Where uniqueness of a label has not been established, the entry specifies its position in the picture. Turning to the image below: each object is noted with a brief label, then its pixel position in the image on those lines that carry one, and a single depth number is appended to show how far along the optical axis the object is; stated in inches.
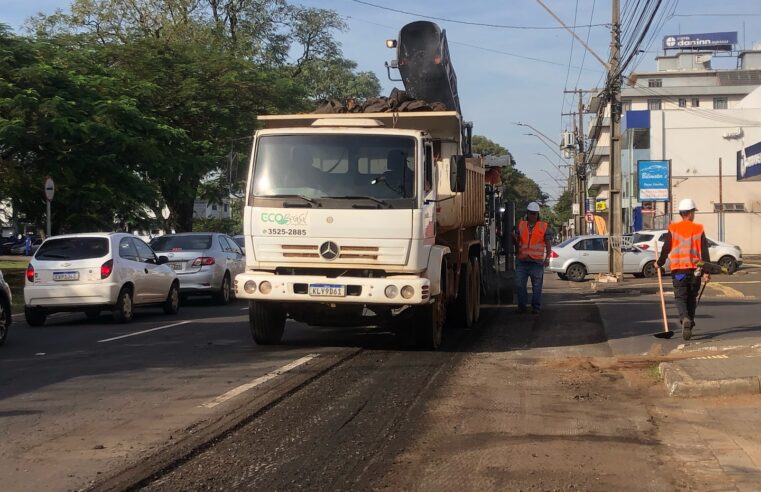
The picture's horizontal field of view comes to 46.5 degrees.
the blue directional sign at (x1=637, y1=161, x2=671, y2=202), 1633.9
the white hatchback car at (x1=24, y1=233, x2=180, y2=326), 589.6
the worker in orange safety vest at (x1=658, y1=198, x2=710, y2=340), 450.0
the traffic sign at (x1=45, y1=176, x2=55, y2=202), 810.6
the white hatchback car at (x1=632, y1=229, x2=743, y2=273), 1152.8
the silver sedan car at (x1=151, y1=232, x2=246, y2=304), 749.9
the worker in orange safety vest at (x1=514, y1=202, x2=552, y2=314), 612.1
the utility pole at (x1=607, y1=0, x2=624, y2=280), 965.8
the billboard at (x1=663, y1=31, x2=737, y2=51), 3506.4
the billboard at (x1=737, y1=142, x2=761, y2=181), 1444.4
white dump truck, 389.7
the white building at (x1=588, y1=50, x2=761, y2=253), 2112.5
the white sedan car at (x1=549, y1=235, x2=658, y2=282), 1128.8
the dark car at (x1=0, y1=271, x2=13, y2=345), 482.0
